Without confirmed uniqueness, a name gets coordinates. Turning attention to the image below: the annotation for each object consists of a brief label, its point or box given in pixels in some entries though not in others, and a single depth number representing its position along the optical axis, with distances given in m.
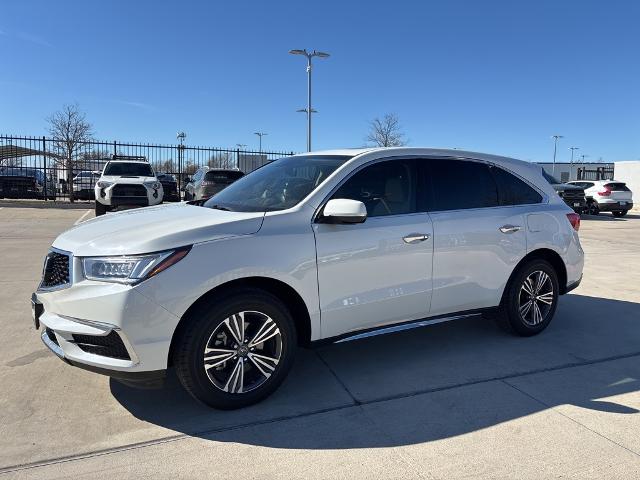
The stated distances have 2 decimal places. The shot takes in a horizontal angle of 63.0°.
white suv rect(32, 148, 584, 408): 3.09
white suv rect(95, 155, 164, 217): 15.21
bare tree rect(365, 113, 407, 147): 40.12
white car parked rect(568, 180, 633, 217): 22.56
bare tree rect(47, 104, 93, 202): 23.31
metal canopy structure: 21.83
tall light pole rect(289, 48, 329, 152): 25.44
